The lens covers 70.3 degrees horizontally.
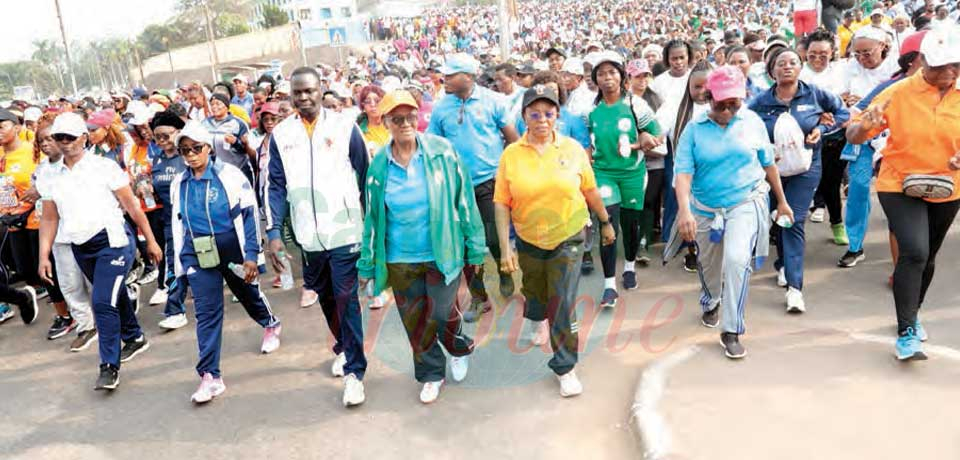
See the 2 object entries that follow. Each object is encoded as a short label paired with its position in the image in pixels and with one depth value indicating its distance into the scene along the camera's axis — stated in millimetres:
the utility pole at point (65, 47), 30625
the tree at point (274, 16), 65225
